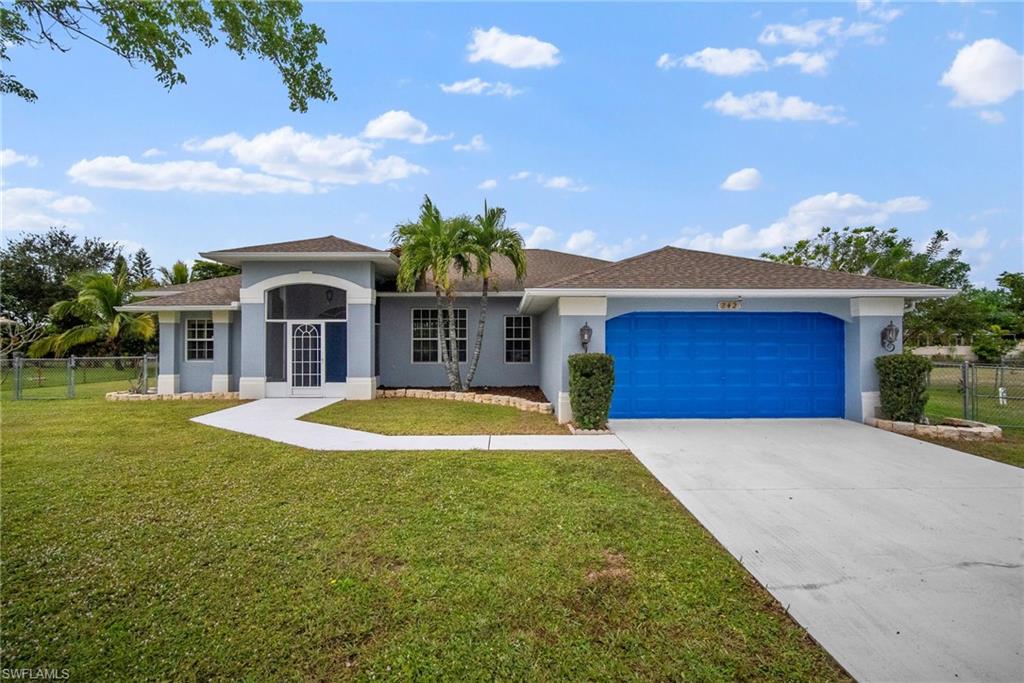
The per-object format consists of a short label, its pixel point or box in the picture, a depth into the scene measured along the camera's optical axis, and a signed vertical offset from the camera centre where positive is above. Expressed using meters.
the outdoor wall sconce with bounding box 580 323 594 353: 8.93 +0.14
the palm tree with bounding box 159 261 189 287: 25.16 +3.81
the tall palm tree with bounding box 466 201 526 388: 11.88 +2.66
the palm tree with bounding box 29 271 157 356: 21.12 +1.03
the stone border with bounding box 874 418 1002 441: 7.80 -1.57
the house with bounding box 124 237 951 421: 9.15 +0.29
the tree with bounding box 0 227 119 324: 28.88 +4.90
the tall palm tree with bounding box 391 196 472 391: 11.62 +2.48
